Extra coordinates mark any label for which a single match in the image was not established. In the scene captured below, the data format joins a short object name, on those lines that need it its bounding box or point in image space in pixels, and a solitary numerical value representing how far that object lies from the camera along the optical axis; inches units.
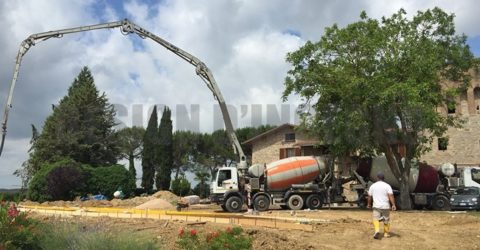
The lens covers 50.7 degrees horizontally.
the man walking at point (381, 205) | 544.7
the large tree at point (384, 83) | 1056.8
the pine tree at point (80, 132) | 2172.7
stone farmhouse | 1697.8
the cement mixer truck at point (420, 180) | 1194.2
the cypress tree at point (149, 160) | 2400.8
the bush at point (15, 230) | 335.3
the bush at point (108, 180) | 1894.7
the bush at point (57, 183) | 1786.4
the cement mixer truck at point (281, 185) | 1093.8
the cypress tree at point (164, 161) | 2384.4
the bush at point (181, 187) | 2187.5
